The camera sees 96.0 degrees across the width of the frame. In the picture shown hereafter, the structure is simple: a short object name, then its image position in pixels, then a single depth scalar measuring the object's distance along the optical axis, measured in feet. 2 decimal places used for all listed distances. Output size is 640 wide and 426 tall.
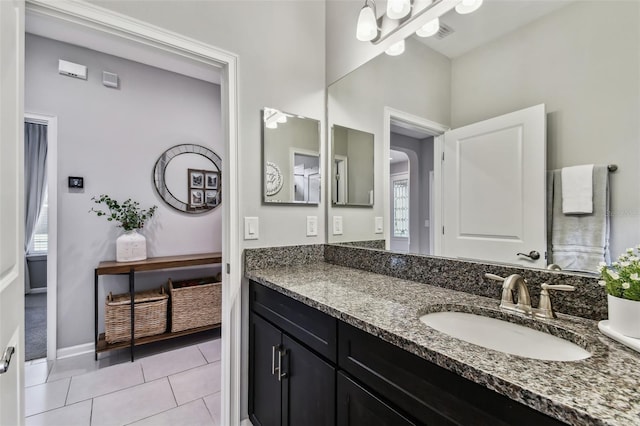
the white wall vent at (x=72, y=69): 7.77
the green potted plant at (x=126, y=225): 8.22
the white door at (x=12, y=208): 2.69
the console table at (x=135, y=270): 7.63
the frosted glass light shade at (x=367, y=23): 5.00
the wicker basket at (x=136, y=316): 7.73
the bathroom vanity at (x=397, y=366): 1.66
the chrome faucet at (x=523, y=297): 2.82
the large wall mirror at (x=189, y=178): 9.47
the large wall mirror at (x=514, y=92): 2.71
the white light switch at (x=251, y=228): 5.19
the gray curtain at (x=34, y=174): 13.84
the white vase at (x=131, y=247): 8.21
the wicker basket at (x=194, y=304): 8.53
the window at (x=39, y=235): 14.44
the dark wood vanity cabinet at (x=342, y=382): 1.99
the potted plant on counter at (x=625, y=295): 2.11
